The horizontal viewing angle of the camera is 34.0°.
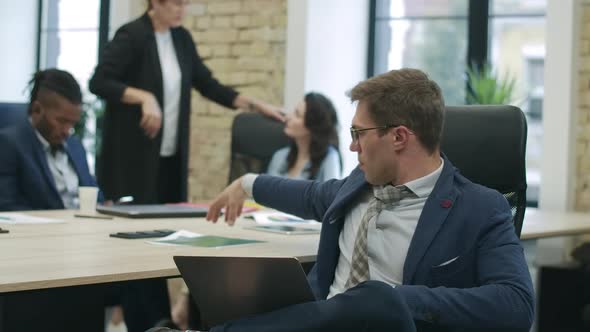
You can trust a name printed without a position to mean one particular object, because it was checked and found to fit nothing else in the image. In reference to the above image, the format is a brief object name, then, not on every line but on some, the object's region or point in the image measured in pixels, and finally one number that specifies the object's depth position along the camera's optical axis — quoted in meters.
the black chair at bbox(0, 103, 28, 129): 3.84
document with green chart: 2.48
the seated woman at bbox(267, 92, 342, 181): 4.32
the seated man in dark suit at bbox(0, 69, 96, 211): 3.33
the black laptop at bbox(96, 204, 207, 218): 3.18
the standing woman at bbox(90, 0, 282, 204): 4.19
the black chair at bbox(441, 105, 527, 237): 2.49
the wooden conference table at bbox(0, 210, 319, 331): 1.88
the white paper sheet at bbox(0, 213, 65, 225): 2.83
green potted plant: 4.85
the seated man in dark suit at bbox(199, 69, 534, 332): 1.85
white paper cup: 3.20
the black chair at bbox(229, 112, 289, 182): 4.43
